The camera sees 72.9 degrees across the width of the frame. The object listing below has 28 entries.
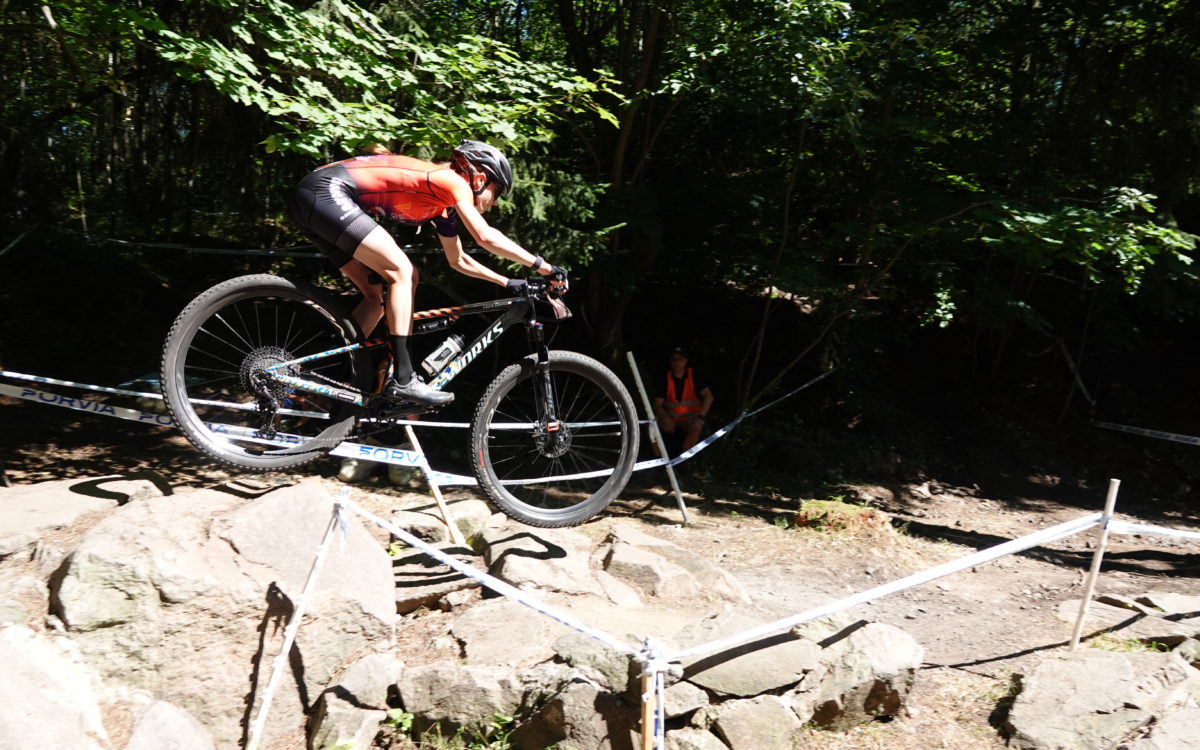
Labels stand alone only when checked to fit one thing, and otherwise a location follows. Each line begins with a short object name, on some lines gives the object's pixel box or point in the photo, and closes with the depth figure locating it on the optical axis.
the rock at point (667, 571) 5.04
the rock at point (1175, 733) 3.53
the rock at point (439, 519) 5.43
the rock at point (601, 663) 3.80
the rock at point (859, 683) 4.02
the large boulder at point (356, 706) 3.73
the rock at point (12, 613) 3.46
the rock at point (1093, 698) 3.74
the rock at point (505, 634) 4.07
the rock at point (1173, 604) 5.01
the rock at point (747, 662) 3.82
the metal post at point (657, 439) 6.96
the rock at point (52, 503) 3.88
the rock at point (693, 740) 3.62
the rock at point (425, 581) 4.62
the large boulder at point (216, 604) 3.60
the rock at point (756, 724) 3.69
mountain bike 3.72
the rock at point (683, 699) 3.72
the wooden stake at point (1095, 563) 4.50
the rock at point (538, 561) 4.63
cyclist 3.71
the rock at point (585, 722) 3.66
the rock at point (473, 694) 3.83
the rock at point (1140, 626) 4.62
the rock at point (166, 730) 3.37
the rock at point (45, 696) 3.01
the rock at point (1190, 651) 4.42
